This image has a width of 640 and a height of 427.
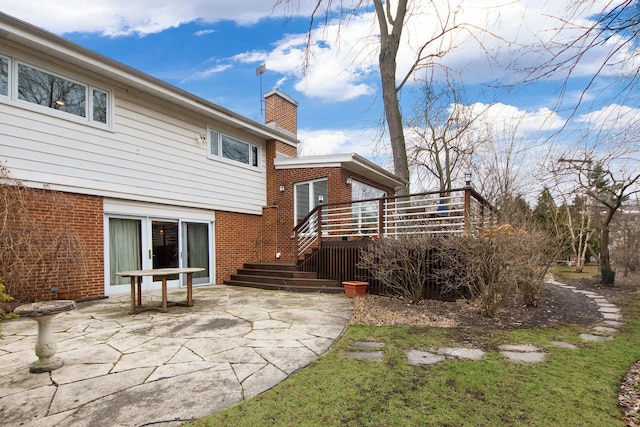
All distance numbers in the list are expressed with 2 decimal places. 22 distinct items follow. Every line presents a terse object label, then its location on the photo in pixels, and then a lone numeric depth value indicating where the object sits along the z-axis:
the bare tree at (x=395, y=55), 10.47
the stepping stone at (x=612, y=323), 5.20
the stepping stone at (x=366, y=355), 3.59
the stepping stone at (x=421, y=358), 3.47
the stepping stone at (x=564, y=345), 4.00
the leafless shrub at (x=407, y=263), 6.46
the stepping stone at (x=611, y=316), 5.62
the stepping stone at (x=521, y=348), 3.85
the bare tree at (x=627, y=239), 12.98
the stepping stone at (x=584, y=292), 8.65
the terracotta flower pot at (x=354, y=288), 7.33
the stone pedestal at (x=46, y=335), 3.05
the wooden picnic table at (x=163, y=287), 5.34
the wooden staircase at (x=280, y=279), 8.27
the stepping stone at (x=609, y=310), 6.21
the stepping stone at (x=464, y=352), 3.63
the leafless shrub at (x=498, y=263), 5.38
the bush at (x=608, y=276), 10.02
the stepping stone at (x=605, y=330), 4.73
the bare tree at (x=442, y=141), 15.62
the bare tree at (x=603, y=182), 9.41
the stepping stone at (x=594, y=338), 4.32
